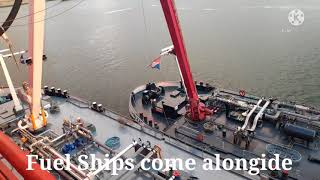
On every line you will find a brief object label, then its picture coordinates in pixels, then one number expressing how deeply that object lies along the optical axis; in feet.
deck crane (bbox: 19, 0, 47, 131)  50.06
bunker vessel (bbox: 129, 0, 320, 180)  56.70
